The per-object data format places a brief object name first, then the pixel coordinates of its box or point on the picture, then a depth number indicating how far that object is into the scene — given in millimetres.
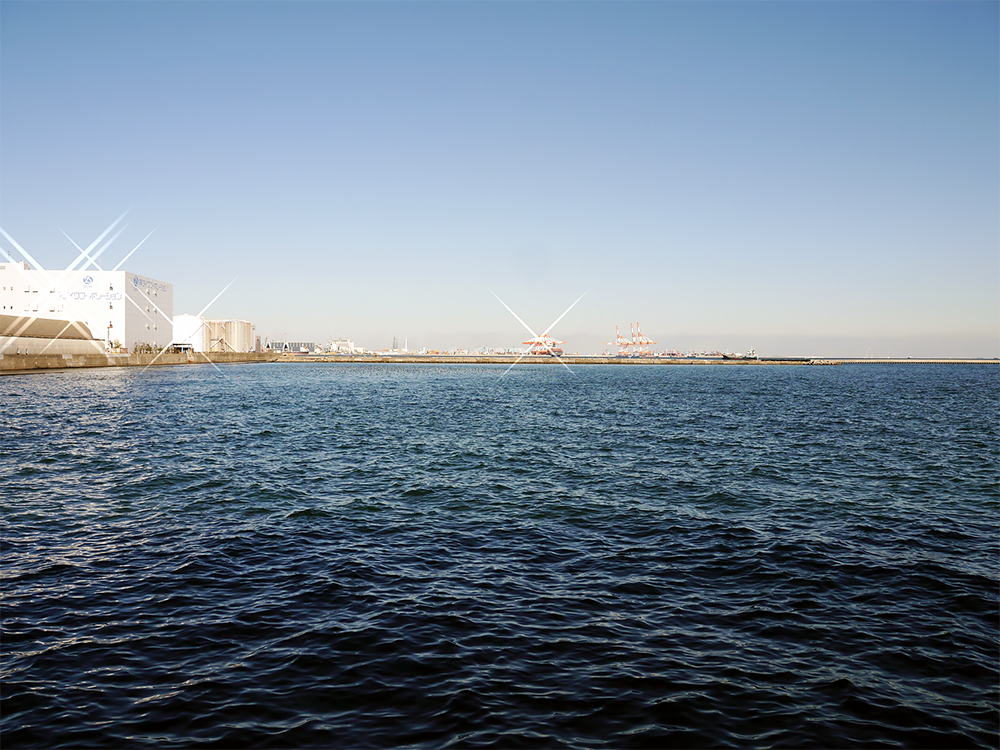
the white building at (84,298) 125438
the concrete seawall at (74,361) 90975
